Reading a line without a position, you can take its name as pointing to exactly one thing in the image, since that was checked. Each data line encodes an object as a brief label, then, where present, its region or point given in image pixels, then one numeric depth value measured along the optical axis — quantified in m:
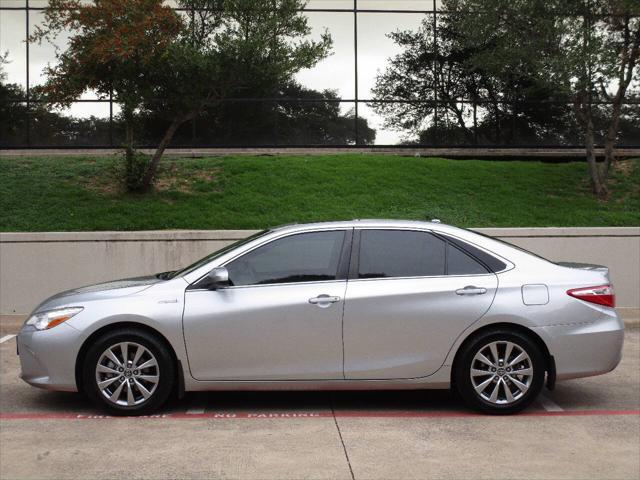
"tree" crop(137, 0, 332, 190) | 12.81
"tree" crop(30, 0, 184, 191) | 12.59
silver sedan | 6.03
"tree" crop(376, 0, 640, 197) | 14.31
